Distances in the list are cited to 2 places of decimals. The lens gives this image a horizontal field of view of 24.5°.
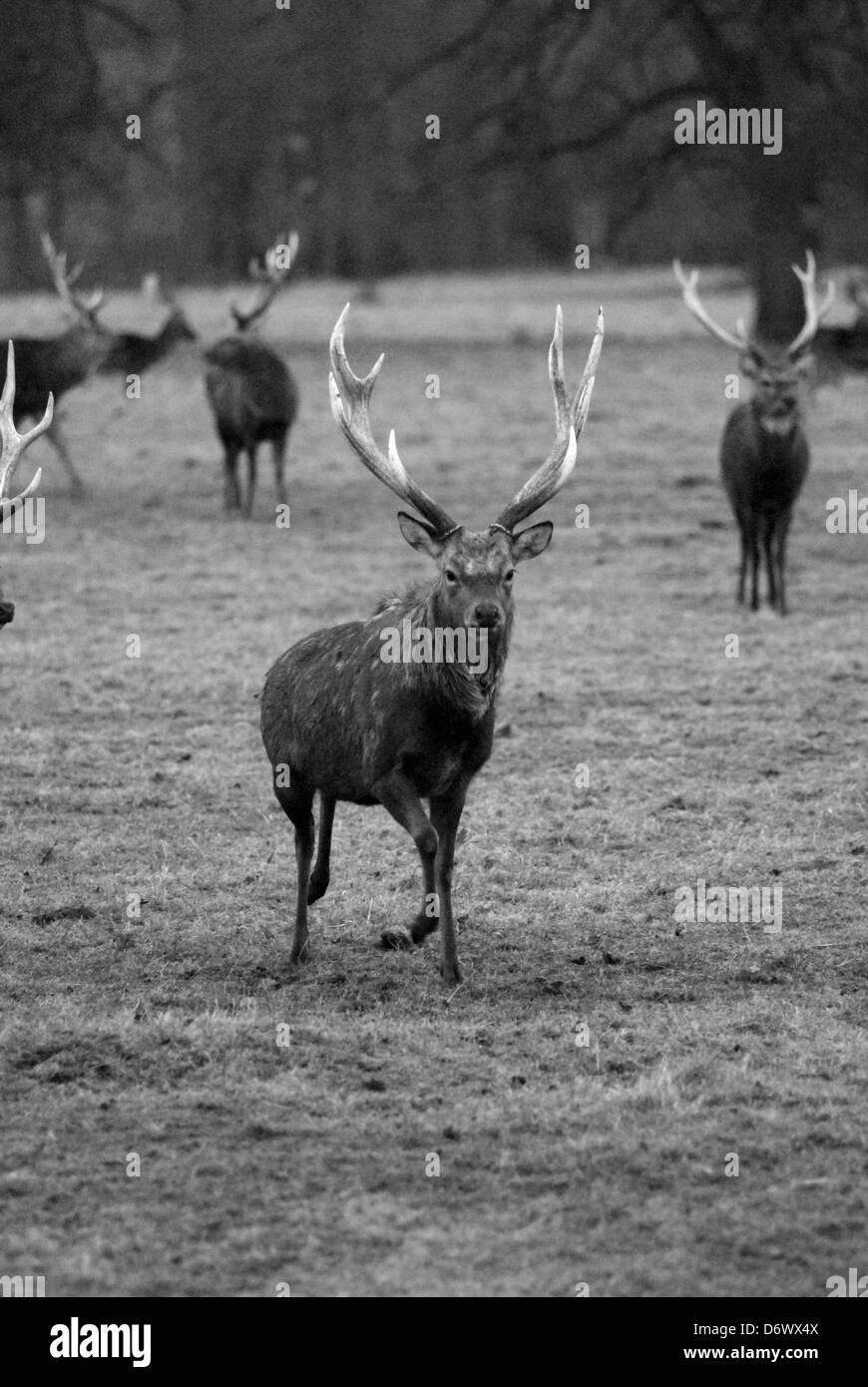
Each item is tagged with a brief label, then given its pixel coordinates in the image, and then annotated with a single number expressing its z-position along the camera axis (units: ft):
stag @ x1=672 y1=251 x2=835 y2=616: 41.22
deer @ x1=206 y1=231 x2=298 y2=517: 51.24
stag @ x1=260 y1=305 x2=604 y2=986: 21.35
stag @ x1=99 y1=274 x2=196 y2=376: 60.49
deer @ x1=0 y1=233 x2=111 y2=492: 55.72
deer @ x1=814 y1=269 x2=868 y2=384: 61.57
